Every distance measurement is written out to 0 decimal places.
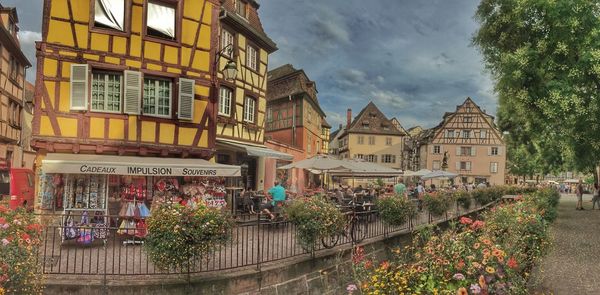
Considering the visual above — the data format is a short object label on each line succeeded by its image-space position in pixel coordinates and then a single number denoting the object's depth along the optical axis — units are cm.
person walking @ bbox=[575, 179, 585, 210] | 2644
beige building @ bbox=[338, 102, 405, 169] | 6600
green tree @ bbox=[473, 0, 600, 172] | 1313
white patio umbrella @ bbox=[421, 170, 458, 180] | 2820
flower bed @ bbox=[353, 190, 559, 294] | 411
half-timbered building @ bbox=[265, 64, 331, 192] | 3123
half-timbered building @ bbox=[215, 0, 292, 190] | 1850
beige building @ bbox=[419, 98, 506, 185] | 6353
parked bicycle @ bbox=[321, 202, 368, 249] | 1013
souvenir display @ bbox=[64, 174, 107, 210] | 1139
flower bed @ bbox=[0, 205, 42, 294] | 488
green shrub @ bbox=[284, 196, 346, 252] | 885
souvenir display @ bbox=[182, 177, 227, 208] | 1312
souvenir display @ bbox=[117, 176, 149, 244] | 1071
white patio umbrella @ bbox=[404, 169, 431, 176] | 2920
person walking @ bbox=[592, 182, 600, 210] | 2646
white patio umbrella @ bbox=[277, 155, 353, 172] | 1691
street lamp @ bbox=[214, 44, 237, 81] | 1341
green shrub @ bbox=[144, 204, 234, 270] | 681
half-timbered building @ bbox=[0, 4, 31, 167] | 2383
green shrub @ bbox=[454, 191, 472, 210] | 1964
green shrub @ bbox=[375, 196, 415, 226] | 1211
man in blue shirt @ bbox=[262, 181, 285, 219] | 1357
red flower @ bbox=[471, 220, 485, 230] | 602
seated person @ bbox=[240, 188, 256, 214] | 1456
